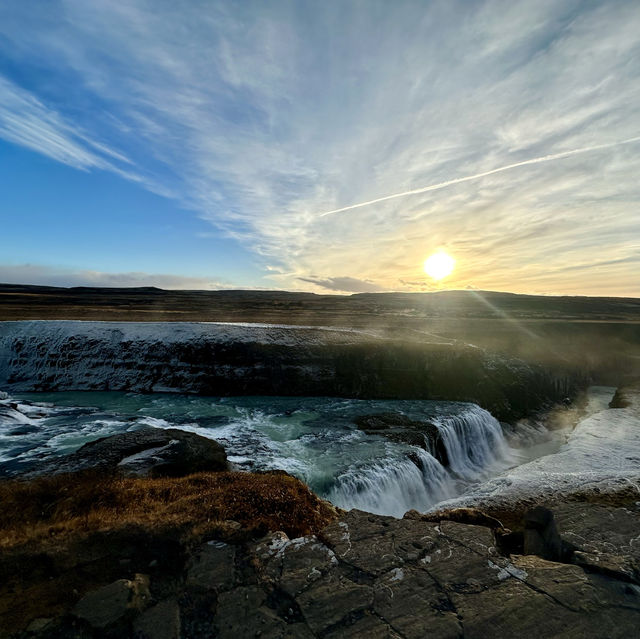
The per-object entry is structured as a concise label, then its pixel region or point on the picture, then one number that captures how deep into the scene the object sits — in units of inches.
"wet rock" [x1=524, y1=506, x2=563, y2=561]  314.0
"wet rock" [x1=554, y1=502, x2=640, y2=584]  278.5
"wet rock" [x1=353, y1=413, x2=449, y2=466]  840.3
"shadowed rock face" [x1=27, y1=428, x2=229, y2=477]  502.9
